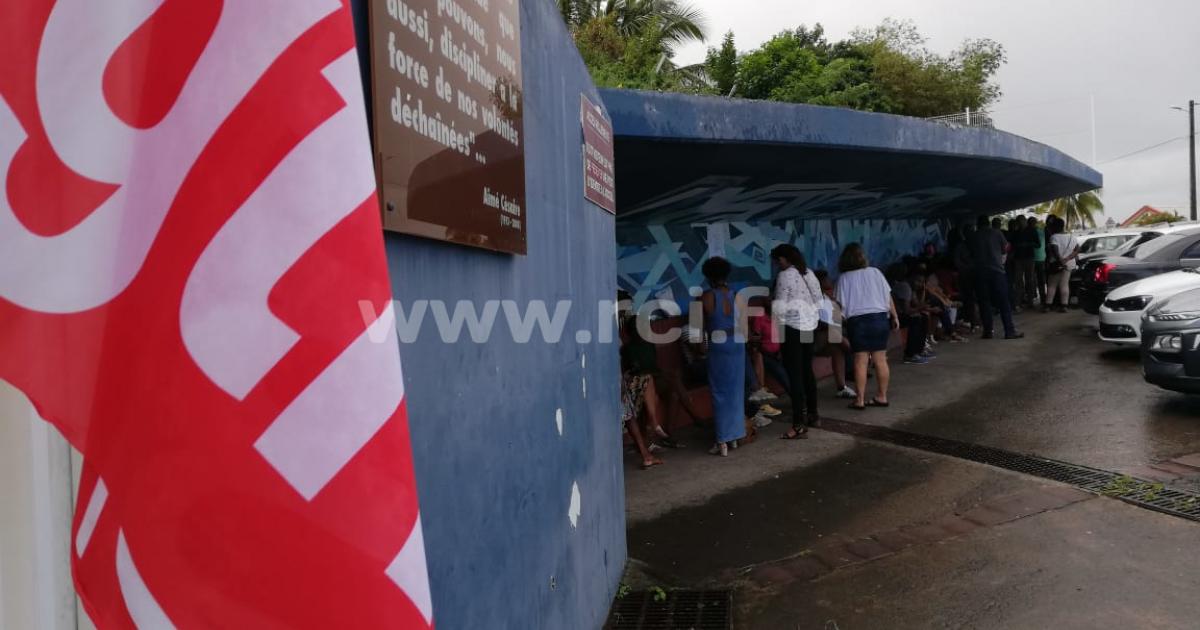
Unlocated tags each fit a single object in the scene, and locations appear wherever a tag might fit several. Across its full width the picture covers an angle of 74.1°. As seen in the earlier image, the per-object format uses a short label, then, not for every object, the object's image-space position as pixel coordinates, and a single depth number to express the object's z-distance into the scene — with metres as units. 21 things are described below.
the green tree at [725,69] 25.02
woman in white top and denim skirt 7.78
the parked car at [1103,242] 18.50
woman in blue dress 6.51
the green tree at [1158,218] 60.97
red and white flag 0.90
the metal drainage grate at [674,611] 3.87
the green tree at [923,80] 31.05
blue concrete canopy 5.73
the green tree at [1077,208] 40.02
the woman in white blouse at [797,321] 7.18
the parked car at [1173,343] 6.59
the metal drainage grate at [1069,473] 4.89
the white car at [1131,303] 9.09
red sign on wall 3.99
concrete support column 1.24
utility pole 34.22
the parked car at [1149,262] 10.76
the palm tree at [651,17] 23.23
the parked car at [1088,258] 14.23
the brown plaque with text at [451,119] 1.75
